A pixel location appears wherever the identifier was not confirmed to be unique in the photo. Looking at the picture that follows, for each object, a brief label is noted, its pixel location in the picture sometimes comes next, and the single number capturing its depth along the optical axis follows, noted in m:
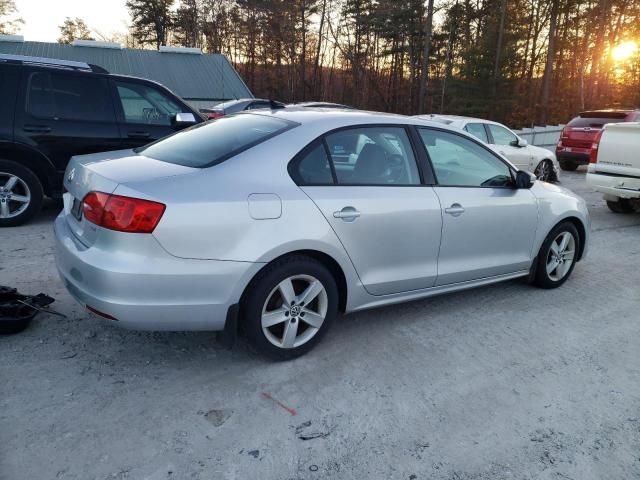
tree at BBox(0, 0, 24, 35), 41.38
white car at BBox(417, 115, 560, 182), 9.83
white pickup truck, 7.76
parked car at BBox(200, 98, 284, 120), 14.46
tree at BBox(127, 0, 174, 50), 46.47
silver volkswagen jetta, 2.74
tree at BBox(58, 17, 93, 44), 49.31
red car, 13.72
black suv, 5.81
